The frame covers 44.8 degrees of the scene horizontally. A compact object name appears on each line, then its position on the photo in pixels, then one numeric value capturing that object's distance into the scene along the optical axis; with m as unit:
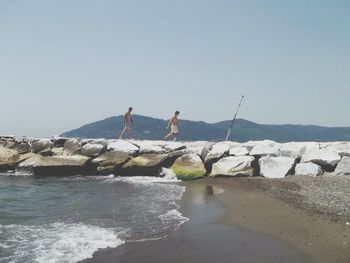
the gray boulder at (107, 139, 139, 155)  24.53
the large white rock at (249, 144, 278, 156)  21.89
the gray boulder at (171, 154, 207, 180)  21.81
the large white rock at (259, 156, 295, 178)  20.22
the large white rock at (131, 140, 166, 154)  24.38
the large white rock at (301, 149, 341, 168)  20.28
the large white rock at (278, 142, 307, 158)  21.81
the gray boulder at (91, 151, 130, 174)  24.19
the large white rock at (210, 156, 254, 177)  20.80
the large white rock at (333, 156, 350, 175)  19.41
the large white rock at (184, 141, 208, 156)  23.48
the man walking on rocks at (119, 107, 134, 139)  27.89
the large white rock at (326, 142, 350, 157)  21.21
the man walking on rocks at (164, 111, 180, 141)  27.25
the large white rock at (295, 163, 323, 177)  19.88
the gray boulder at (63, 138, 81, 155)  26.52
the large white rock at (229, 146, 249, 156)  22.30
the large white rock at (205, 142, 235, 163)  22.31
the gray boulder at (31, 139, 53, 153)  28.16
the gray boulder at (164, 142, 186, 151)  24.36
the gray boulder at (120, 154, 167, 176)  23.16
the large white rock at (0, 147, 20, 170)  27.06
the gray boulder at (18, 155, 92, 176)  24.62
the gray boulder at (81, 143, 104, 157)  25.53
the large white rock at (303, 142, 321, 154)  22.06
